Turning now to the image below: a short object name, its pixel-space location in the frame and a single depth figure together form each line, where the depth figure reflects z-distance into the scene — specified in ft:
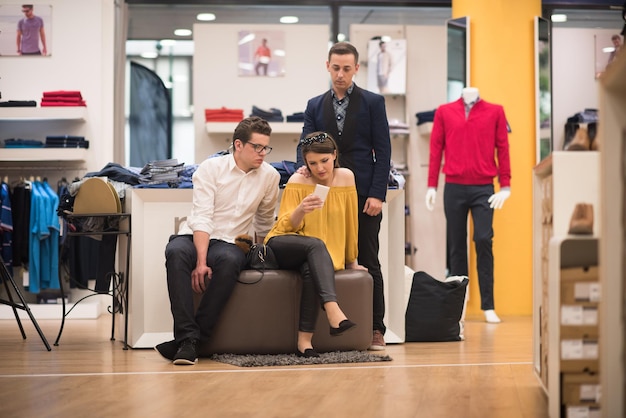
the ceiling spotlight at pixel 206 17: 28.60
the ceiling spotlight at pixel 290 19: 28.50
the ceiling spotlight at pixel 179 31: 28.48
